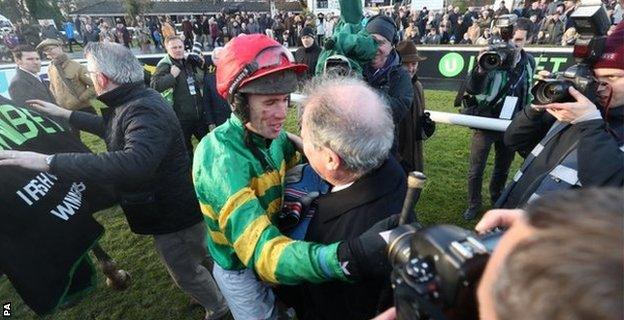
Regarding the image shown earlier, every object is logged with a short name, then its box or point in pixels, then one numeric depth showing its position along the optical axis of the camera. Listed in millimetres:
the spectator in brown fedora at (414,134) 3820
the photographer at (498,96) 3641
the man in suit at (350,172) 1343
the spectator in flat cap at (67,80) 5348
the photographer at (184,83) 5137
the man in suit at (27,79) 4723
